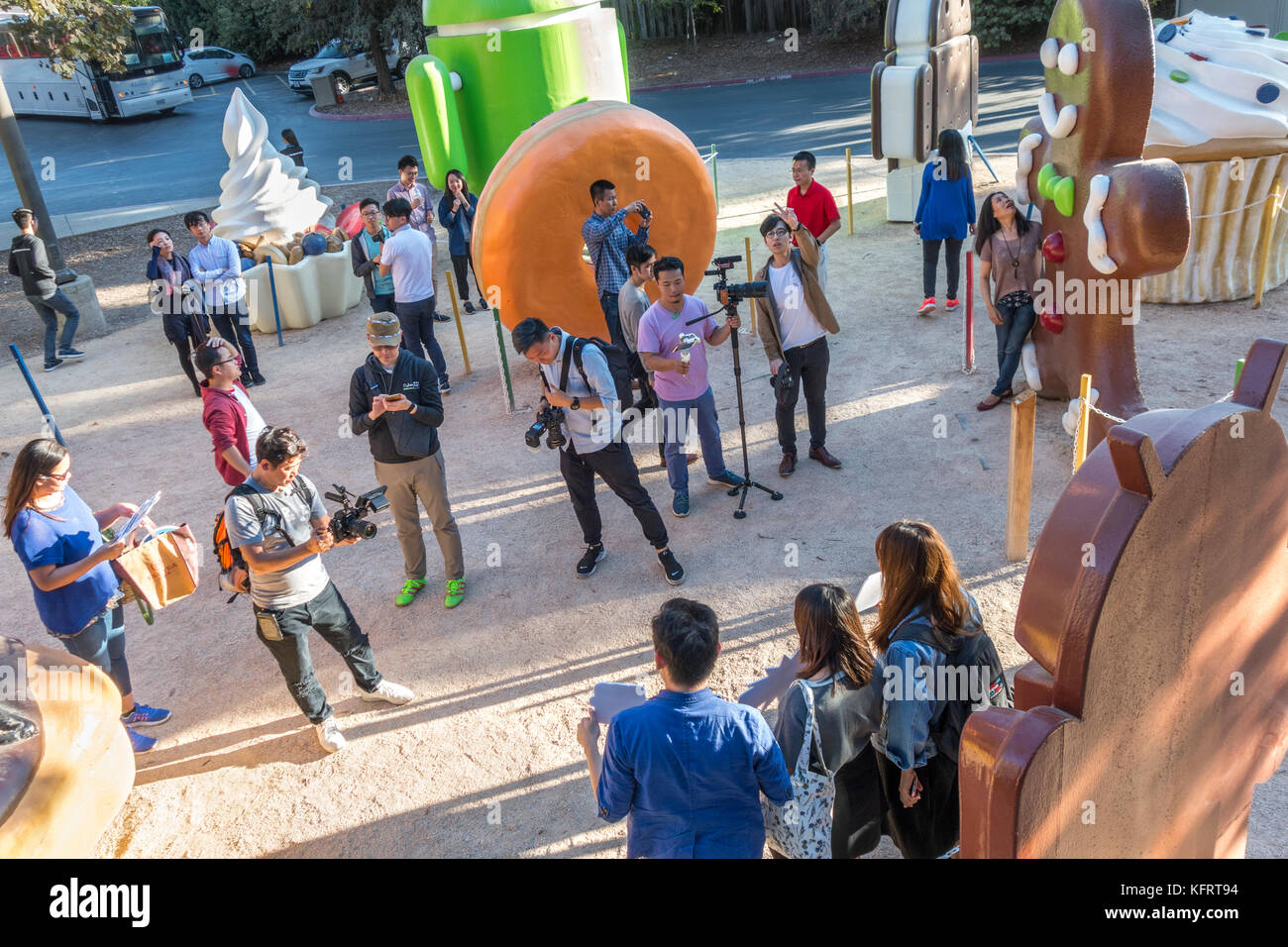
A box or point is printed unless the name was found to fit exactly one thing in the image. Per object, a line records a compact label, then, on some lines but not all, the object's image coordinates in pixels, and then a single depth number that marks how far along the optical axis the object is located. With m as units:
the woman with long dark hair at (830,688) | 3.07
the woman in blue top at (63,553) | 4.39
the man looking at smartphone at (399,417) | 5.49
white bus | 25.80
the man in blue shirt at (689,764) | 2.82
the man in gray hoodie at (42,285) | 10.38
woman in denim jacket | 3.16
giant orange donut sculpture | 8.12
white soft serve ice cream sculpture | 12.07
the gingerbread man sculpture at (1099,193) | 5.54
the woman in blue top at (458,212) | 10.05
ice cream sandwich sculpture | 10.62
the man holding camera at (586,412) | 5.50
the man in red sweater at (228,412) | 5.52
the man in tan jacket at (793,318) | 6.39
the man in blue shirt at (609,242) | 7.77
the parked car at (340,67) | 27.97
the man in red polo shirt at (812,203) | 8.27
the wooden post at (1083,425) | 5.25
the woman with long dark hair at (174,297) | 9.17
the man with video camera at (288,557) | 4.34
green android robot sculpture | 9.38
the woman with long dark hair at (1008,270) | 6.82
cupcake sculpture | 7.91
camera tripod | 6.07
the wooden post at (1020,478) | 5.29
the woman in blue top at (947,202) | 8.30
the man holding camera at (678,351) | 6.15
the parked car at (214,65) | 30.89
